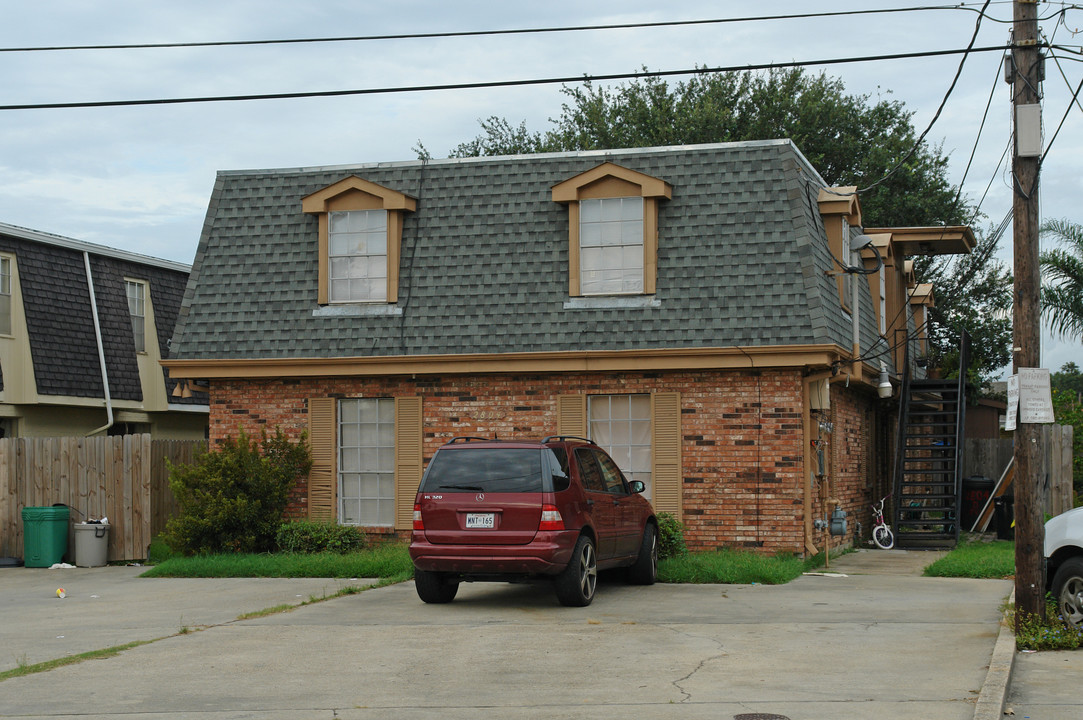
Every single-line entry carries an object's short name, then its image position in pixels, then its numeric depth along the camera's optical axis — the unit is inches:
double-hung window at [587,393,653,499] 678.5
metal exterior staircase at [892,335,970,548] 789.2
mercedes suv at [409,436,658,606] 471.5
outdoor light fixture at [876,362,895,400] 745.6
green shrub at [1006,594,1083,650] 391.9
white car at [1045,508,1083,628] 403.2
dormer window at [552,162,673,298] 684.1
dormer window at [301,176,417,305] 725.3
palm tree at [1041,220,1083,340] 1114.1
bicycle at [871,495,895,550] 781.3
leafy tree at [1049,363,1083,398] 3801.7
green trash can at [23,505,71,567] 716.7
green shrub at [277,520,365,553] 697.0
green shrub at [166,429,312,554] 689.6
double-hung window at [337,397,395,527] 720.3
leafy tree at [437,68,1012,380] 1432.1
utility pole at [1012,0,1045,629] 402.6
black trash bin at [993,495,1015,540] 850.8
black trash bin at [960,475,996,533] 922.1
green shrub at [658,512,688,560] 636.7
